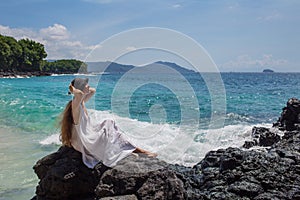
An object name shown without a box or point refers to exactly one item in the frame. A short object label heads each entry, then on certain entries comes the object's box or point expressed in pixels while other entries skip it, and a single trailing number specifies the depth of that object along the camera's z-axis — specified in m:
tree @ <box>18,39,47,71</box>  88.68
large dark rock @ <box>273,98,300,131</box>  13.02
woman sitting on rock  4.54
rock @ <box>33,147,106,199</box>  4.46
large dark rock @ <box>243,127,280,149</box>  10.93
